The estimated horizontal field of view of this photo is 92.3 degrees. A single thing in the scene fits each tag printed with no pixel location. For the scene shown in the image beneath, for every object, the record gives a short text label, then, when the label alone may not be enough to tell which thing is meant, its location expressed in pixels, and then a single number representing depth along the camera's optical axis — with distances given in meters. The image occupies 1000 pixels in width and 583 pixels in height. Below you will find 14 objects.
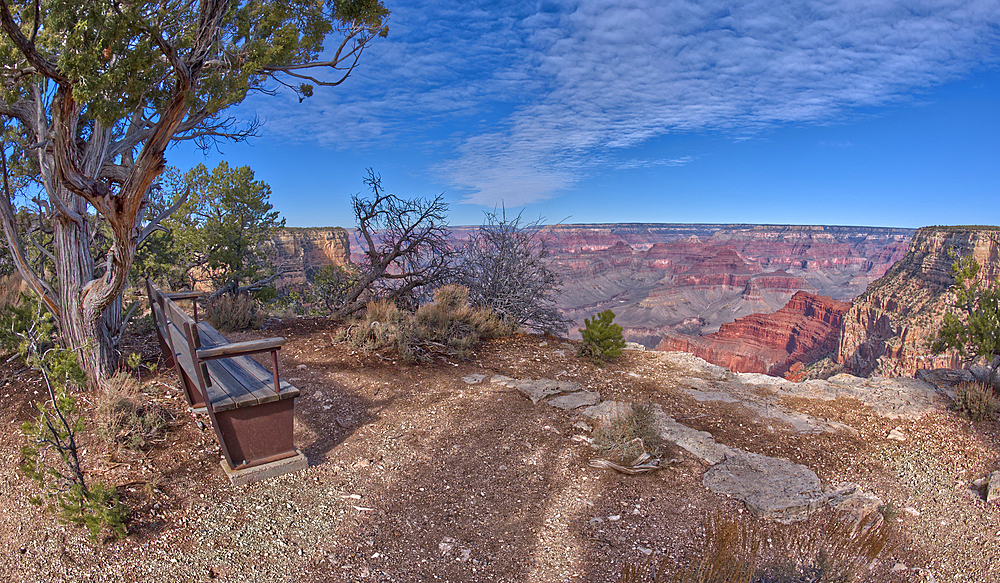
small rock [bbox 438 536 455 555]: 3.01
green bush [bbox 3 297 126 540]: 2.70
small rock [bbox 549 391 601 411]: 5.60
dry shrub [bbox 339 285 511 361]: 6.97
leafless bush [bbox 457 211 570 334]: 9.34
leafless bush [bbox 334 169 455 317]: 8.84
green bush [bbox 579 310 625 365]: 7.50
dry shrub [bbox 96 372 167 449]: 3.71
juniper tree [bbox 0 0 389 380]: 3.40
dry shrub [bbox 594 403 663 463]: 4.24
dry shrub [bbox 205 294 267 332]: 8.21
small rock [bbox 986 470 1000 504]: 3.80
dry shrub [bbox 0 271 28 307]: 6.65
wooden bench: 3.21
